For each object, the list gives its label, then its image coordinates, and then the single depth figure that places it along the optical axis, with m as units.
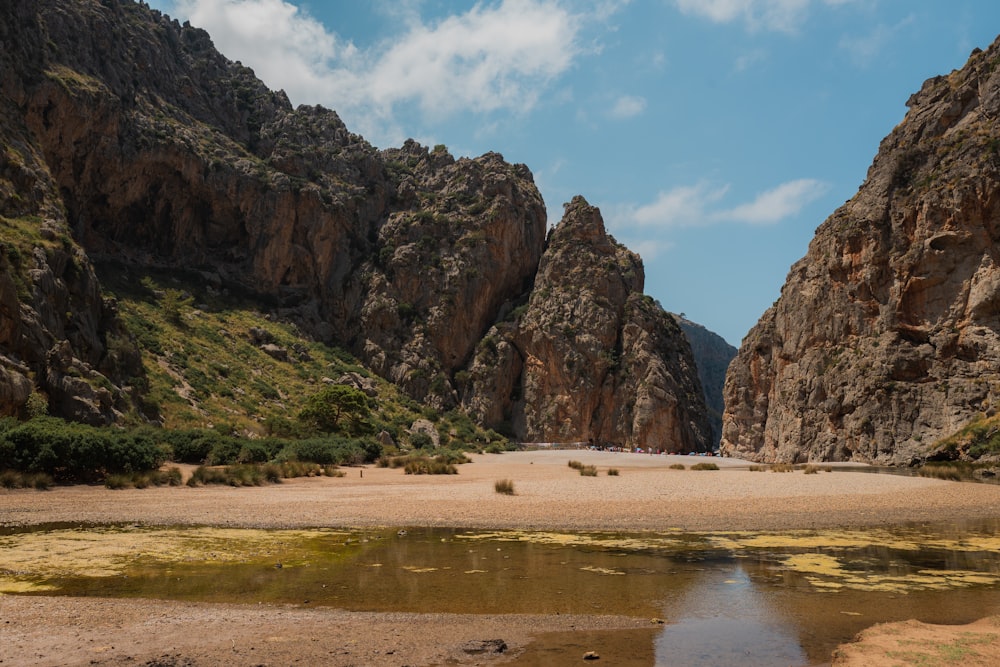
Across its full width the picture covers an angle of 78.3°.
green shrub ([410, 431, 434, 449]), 62.01
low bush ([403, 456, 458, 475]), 32.59
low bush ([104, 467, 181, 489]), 21.92
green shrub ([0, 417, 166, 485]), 20.89
